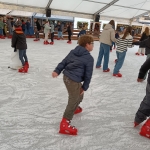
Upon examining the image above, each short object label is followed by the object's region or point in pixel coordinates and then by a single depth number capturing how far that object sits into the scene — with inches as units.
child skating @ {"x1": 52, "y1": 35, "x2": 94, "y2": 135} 62.9
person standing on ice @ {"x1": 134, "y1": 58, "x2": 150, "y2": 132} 66.9
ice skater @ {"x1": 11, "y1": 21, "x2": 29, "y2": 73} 133.8
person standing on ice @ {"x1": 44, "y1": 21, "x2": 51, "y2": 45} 311.9
